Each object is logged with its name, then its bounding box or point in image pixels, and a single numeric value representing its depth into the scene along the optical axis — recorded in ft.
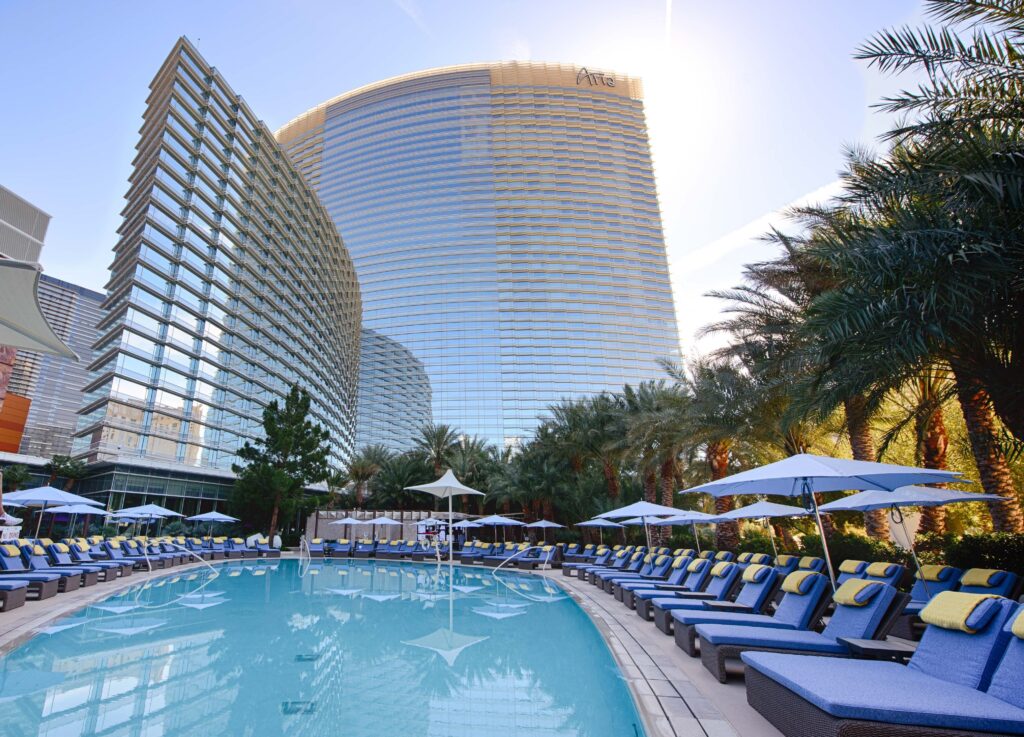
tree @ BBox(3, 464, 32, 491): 112.06
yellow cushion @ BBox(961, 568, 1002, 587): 20.70
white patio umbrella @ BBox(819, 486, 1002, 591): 29.19
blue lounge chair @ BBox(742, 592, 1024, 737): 8.64
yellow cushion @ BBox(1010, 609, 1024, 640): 9.65
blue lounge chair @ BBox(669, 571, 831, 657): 18.94
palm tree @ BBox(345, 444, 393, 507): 164.86
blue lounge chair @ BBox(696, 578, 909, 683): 15.26
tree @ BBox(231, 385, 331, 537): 101.96
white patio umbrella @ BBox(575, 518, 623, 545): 68.25
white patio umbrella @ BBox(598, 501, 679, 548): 53.78
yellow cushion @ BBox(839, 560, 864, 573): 23.05
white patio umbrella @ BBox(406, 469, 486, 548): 47.65
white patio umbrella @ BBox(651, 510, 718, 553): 52.35
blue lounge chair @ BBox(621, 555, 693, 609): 34.86
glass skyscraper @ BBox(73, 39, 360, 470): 126.00
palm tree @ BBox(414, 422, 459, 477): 148.77
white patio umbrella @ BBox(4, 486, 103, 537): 58.65
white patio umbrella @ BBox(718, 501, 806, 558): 42.32
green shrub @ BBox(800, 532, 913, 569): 36.66
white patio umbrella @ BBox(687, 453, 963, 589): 21.83
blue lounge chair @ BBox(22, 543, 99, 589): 42.55
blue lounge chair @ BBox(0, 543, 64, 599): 36.63
